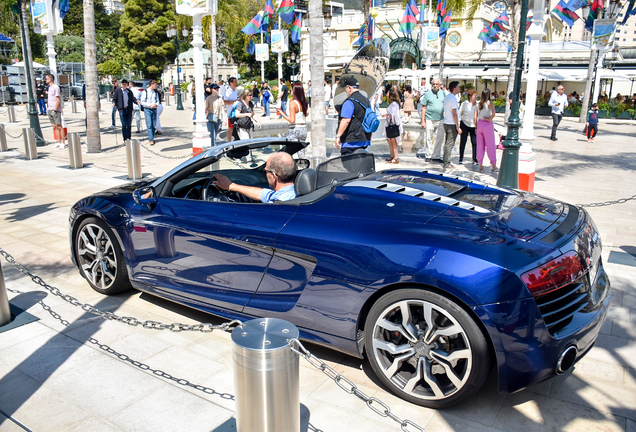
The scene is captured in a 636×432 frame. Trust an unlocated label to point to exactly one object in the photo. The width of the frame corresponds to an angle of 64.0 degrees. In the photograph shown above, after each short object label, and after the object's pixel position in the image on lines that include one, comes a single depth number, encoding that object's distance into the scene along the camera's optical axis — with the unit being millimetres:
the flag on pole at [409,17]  29734
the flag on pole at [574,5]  20750
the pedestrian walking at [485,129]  10953
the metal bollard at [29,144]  13000
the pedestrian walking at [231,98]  12329
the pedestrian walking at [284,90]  16964
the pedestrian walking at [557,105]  17938
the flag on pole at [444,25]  30719
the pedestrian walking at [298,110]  11078
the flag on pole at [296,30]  33656
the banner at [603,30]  20594
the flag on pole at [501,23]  24938
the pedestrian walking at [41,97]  26172
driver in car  4031
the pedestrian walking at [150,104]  15727
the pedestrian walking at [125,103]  15633
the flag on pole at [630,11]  20500
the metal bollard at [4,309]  4039
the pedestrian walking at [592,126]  18406
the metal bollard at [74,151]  11727
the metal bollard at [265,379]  2095
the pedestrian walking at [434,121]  12313
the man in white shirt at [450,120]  10852
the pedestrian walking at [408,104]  20172
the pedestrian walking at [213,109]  14078
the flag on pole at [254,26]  30406
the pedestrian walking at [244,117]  11711
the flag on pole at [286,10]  24938
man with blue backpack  7820
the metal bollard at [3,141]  14516
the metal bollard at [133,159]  10328
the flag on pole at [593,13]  21641
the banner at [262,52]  36094
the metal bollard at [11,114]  24055
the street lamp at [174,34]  33406
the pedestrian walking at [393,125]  11898
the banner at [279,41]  33625
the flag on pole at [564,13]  20609
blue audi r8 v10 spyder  2691
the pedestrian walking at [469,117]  11383
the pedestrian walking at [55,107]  15039
